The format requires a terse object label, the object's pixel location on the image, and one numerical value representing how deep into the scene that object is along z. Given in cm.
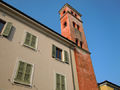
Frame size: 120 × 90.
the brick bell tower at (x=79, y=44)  1096
